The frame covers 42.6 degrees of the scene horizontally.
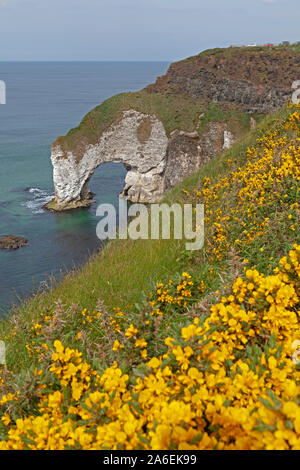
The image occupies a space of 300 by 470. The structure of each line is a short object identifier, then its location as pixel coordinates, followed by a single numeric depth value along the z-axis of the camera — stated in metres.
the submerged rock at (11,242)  37.22
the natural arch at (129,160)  49.53
